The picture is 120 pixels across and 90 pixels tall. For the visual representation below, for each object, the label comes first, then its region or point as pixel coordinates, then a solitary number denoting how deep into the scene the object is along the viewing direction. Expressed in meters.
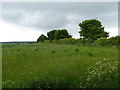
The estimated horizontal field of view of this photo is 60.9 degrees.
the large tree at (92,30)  21.14
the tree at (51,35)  35.07
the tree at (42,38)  40.84
